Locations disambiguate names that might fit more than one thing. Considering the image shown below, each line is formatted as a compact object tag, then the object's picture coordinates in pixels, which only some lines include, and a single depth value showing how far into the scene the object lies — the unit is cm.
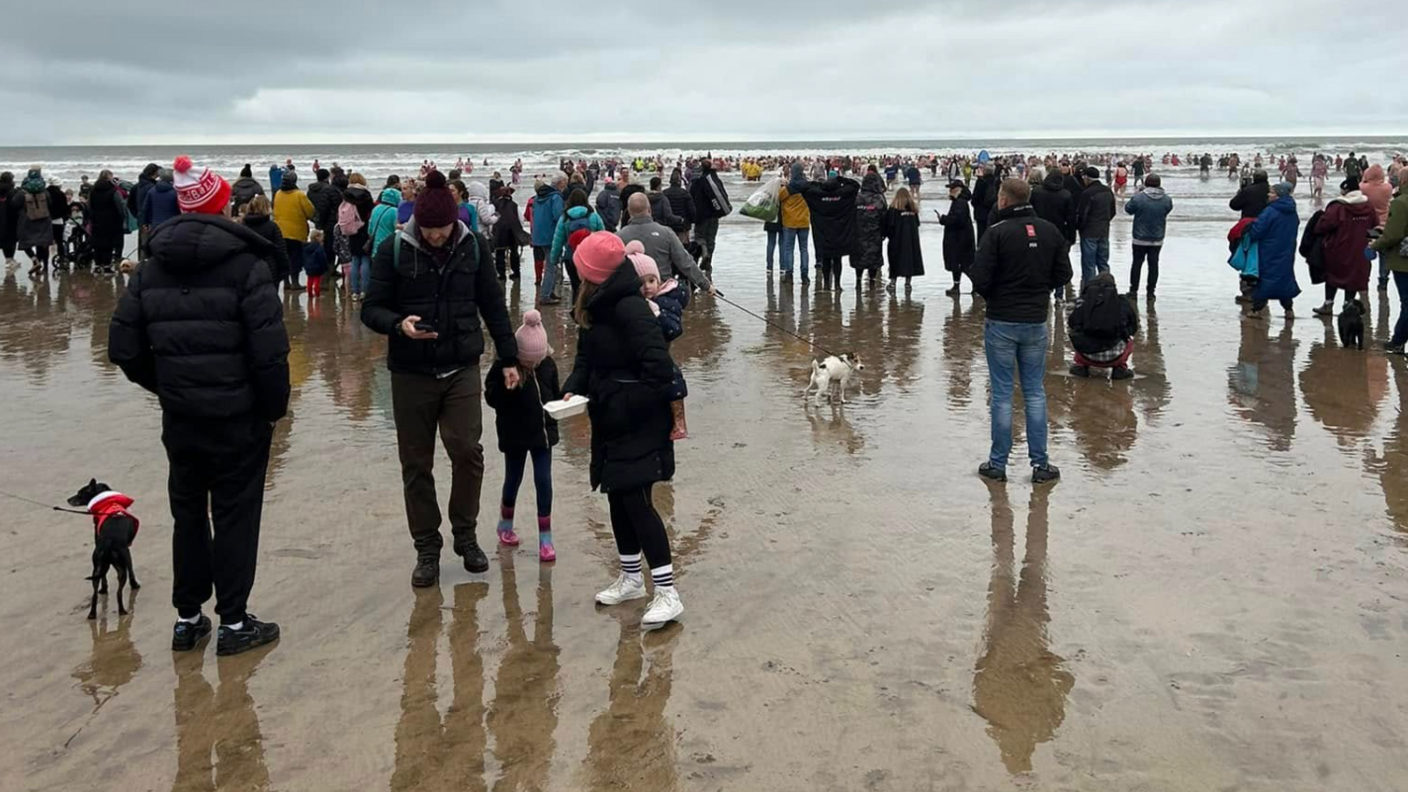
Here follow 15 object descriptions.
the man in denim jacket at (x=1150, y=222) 1380
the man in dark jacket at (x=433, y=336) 515
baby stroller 1897
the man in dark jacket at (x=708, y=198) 1627
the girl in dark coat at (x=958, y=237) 1495
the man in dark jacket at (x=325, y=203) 1577
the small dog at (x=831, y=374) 898
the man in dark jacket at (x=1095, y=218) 1415
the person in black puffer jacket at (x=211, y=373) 439
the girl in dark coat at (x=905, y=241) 1538
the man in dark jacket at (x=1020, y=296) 706
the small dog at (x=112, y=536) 499
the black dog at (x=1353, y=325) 1116
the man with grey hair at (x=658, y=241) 842
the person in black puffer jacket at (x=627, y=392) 487
